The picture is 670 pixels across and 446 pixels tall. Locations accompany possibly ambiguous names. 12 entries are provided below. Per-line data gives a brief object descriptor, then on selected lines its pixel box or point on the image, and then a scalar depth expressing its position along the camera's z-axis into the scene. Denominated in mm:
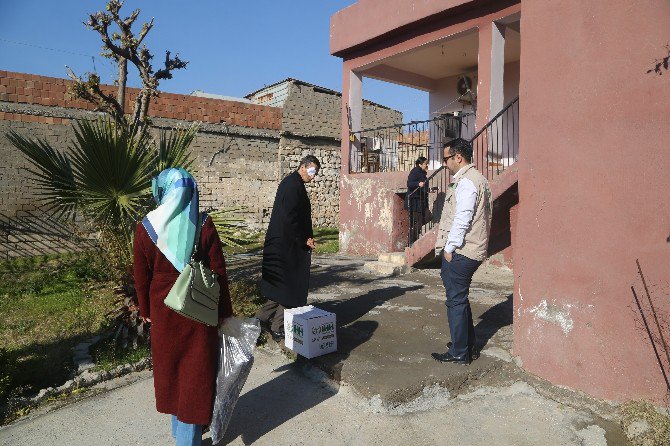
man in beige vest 3445
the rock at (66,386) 3594
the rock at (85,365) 3920
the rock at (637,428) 2720
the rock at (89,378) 3717
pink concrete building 2908
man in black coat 4344
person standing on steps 8568
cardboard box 3689
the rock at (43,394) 3448
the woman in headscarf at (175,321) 2434
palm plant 4203
